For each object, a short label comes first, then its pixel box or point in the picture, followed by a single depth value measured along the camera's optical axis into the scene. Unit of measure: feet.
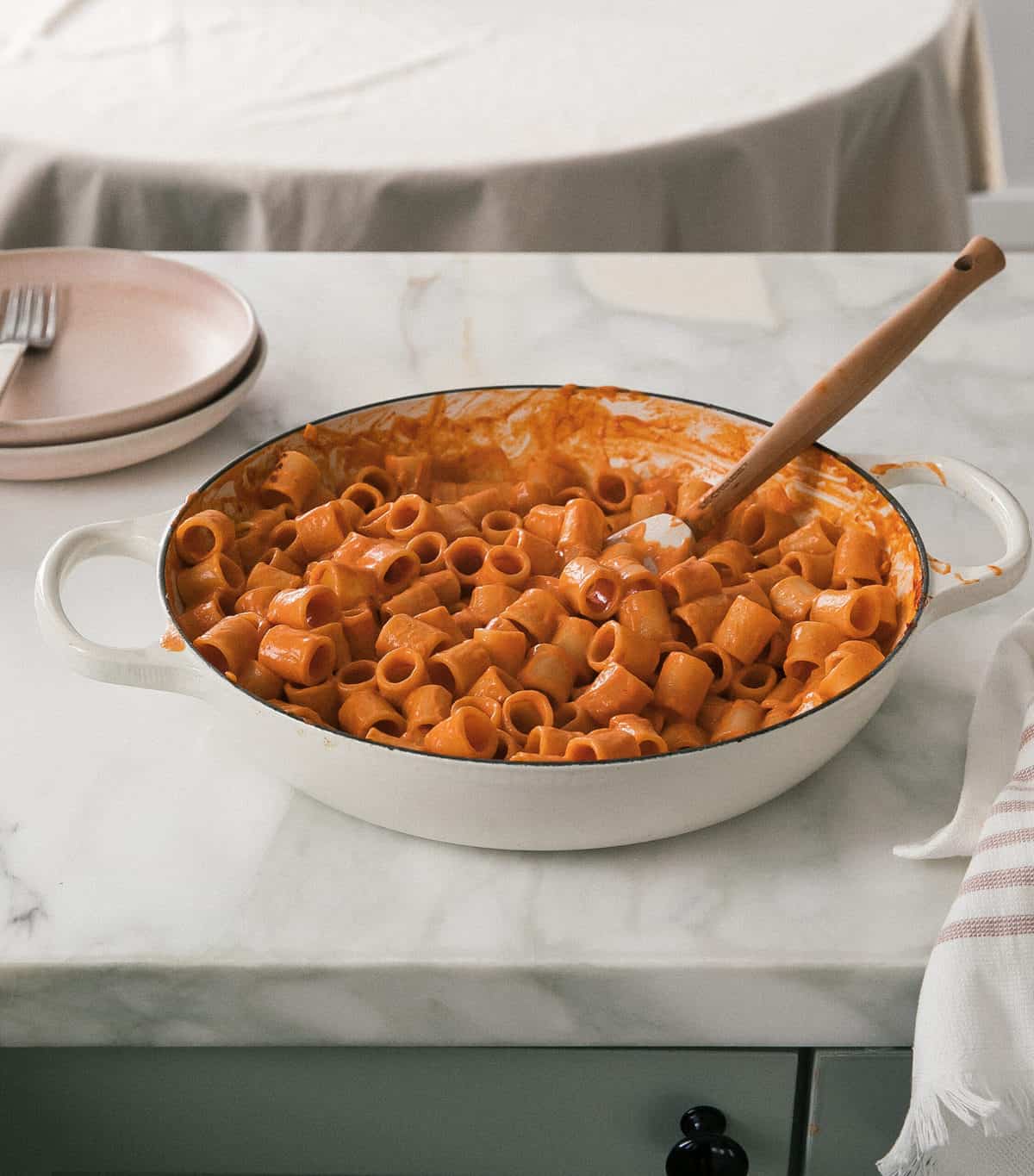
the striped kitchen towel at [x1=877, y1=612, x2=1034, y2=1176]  2.05
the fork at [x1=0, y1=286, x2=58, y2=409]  3.84
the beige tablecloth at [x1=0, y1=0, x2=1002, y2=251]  5.89
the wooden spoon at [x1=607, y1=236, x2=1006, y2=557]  2.89
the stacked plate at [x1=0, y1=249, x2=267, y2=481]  3.45
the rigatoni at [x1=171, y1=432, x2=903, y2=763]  2.48
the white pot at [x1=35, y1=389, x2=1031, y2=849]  2.17
